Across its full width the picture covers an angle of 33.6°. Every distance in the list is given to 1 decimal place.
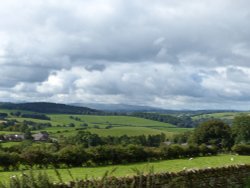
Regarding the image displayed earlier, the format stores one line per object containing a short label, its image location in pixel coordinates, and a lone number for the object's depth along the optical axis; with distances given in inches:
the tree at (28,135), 3546.3
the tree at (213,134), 3203.7
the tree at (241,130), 3253.0
